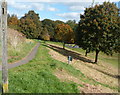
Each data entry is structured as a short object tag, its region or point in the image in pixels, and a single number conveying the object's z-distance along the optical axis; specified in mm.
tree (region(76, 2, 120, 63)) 19734
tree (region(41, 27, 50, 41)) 62569
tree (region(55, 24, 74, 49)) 33844
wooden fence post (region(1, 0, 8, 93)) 4348
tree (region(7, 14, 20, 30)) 55884
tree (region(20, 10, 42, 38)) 48566
